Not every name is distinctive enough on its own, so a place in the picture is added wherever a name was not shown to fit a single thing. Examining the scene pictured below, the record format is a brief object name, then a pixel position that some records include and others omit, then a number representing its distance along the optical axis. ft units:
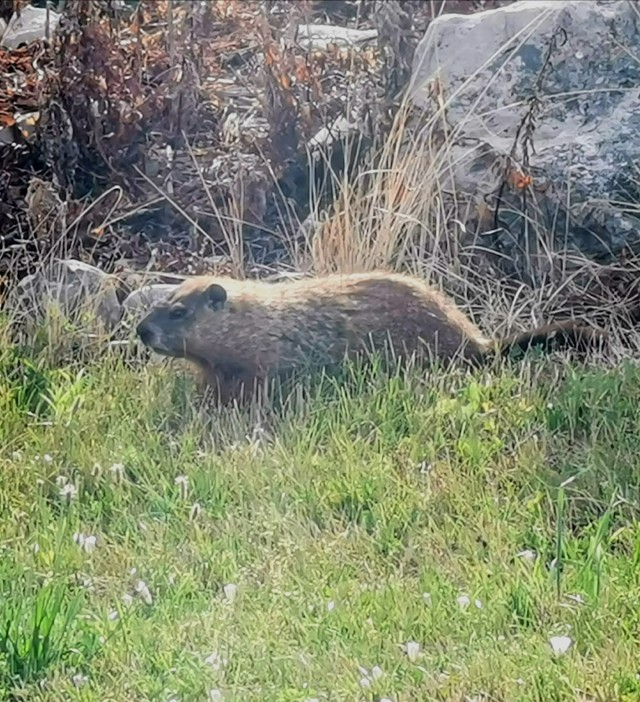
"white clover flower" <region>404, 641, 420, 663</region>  23.06
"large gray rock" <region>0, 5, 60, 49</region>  56.03
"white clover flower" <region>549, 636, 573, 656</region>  22.29
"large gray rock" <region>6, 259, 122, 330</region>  39.45
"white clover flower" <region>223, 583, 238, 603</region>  25.38
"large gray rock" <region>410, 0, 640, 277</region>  43.01
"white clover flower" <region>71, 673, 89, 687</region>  22.75
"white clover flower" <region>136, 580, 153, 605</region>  25.49
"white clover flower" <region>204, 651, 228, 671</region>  22.84
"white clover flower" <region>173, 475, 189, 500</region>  29.88
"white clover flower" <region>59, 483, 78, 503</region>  29.89
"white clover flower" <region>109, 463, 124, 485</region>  30.63
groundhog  36.94
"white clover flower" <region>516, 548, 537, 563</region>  26.45
